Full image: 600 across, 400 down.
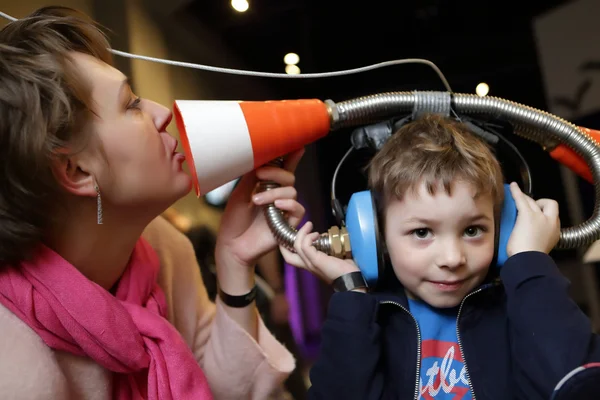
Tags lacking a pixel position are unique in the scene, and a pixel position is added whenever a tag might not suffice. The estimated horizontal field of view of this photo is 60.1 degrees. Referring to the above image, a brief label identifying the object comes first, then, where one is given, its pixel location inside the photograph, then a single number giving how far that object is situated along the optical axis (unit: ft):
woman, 2.22
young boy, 2.23
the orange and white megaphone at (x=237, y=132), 2.47
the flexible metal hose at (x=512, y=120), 2.60
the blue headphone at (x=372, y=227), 2.46
